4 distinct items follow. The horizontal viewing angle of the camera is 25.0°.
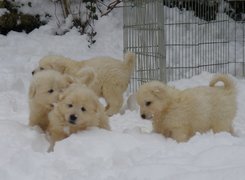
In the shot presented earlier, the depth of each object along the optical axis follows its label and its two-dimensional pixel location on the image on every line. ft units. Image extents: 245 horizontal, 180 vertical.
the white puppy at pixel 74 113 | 16.24
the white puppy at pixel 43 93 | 17.60
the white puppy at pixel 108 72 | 22.27
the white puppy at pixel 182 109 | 17.16
